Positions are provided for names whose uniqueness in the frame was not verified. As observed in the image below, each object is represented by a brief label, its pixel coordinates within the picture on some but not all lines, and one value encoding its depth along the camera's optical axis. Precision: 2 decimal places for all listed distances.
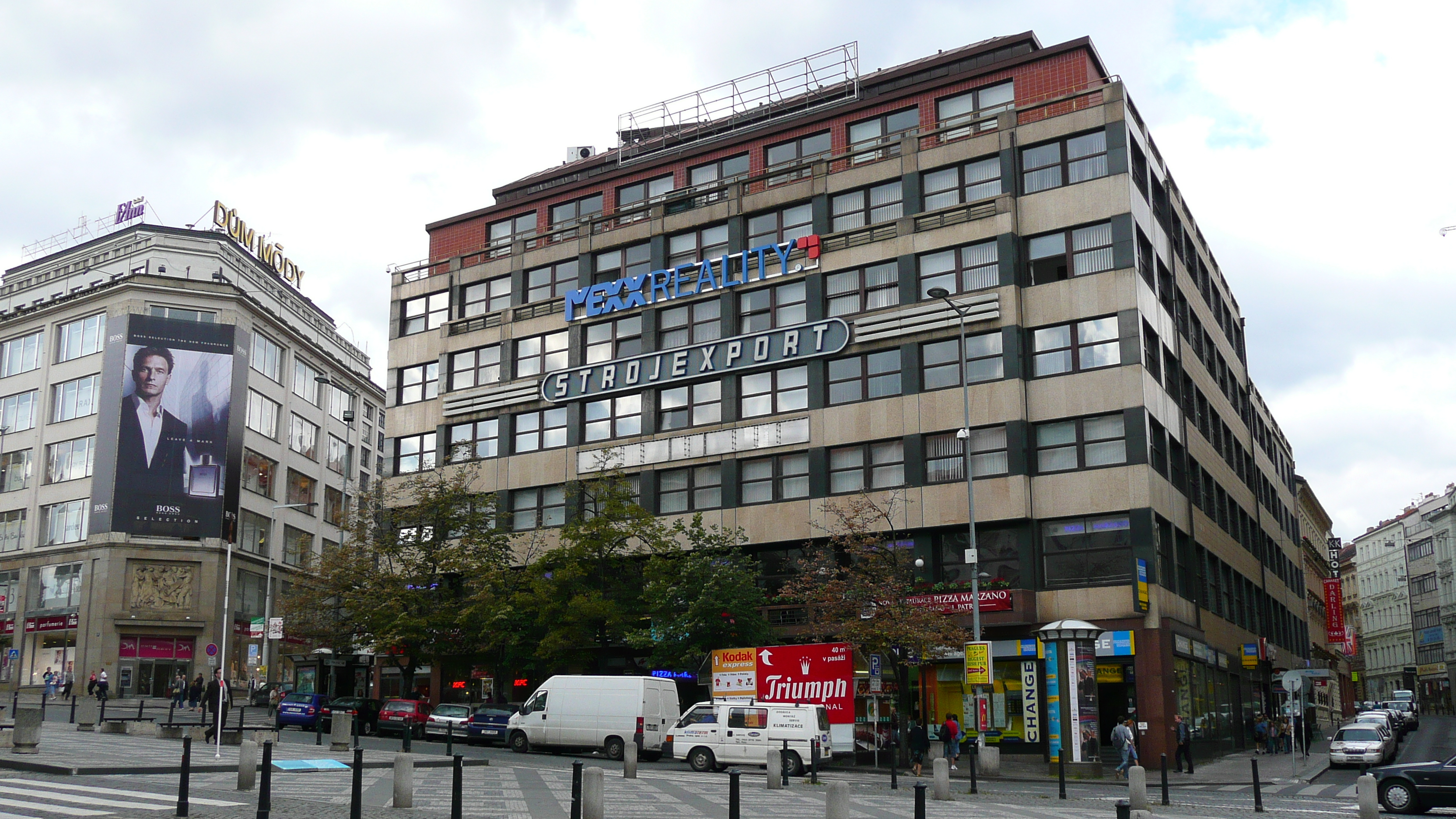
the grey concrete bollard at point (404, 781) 18.34
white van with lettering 31.97
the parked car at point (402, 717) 44.62
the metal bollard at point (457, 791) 15.91
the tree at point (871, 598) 36.38
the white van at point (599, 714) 36.91
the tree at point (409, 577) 47.62
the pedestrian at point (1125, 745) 33.22
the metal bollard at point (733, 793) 14.18
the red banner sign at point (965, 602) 40.25
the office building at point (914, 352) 41.28
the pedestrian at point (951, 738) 34.62
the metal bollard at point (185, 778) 16.28
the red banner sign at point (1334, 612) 93.31
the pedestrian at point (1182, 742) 37.41
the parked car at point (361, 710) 45.53
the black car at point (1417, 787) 23.66
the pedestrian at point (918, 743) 35.09
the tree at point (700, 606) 42.09
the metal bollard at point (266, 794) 14.38
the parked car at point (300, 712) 44.78
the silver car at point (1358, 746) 39.91
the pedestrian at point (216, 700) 31.11
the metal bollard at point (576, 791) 14.96
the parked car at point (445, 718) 42.81
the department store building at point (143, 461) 73.25
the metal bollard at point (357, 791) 15.99
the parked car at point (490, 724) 40.88
